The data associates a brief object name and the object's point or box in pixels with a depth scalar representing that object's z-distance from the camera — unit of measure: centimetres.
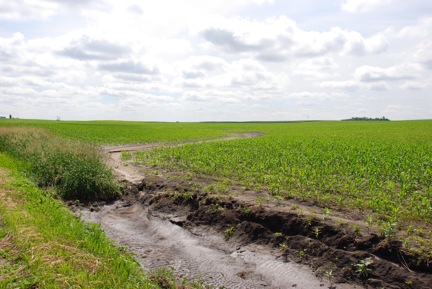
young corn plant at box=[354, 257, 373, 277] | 460
